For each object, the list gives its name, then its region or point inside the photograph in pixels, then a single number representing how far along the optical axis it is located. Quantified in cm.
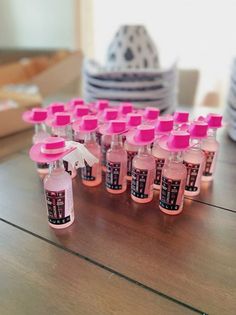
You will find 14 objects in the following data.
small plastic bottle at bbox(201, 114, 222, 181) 65
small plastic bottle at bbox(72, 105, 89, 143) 67
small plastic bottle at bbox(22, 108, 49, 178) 70
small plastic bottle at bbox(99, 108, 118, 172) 68
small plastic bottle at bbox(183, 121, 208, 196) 59
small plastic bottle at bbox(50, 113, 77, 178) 66
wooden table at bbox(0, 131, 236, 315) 40
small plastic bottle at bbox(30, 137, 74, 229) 49
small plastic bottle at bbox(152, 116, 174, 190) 60
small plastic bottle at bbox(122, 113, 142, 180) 64
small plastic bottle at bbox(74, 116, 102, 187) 69
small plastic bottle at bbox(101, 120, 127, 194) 63
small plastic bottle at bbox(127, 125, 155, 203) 56
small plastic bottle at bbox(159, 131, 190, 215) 52
